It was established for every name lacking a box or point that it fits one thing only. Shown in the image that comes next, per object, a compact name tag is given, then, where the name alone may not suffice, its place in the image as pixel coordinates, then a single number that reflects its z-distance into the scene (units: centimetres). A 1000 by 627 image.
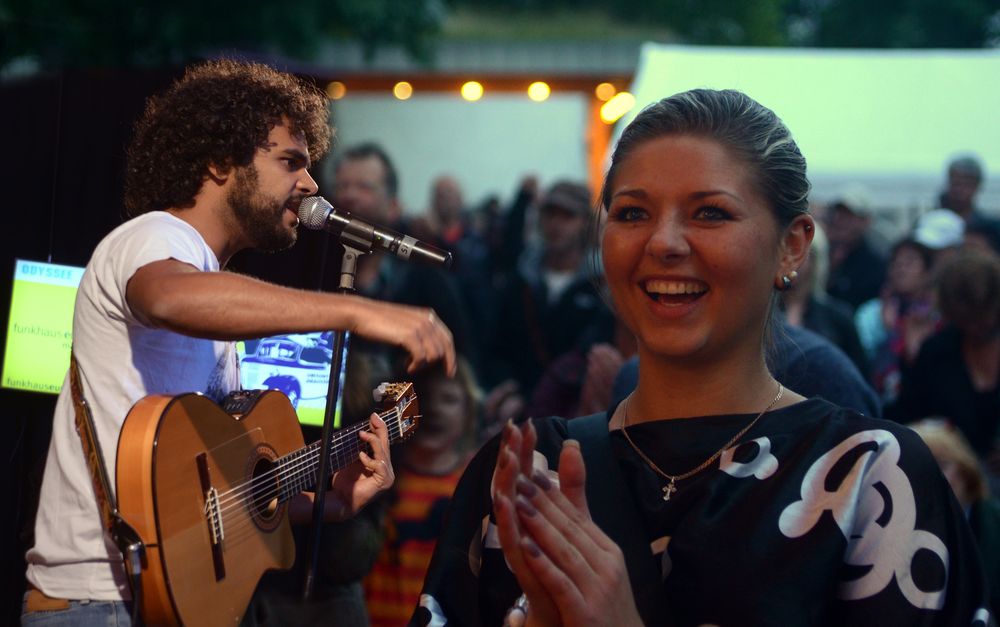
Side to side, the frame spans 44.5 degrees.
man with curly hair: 230
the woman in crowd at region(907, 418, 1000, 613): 500
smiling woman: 207
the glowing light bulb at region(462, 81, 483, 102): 1273
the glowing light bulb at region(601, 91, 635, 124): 1350
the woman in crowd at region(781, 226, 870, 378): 548
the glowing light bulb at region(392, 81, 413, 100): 1417
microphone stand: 267
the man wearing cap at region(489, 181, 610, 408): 679
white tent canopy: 1061
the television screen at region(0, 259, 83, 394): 350
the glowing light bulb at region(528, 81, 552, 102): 1225
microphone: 267
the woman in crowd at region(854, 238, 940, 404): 764
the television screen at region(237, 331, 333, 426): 327
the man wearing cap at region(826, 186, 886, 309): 923
